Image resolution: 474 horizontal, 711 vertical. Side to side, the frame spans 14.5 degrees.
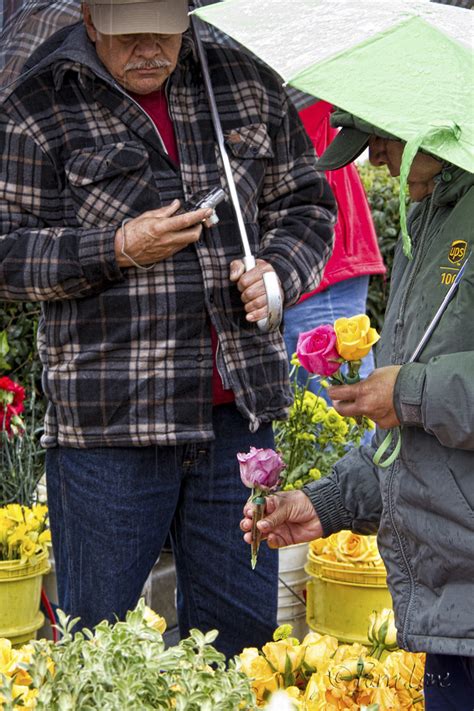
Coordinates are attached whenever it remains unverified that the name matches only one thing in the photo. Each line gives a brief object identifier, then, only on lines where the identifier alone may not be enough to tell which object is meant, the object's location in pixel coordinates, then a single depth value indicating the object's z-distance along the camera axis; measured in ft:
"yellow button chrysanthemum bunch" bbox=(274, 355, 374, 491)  21.15
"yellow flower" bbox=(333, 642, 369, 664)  13.30
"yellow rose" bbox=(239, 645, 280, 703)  12.56
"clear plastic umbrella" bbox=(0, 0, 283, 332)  15.30
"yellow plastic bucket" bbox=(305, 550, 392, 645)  18.83
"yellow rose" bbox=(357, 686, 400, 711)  12.07
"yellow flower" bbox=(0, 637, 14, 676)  11.41
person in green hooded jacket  9.99
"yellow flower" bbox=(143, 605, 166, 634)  11.04
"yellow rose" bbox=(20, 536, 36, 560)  19.86
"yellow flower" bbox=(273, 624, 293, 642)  13.70
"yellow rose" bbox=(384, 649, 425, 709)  12.60
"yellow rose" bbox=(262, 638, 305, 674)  12.89
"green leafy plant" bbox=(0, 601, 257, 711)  8.44
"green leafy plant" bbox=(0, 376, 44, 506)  22.05
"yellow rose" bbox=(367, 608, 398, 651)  14.27
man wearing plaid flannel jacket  14.97
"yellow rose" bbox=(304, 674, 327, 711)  11.88
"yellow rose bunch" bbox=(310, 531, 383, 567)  18.91
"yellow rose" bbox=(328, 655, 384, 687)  12.57
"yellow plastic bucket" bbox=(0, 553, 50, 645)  19.52
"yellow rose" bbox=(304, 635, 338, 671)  12.98
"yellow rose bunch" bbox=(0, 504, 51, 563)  20.00
